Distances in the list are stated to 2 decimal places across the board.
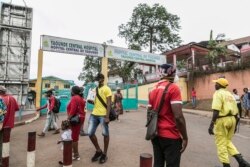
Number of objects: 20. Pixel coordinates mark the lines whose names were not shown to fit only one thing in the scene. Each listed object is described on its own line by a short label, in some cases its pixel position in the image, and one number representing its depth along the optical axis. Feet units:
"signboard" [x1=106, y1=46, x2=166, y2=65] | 59.31
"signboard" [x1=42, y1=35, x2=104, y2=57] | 49.47
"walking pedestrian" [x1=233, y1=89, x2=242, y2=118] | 36.53
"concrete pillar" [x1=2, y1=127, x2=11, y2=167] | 15.58
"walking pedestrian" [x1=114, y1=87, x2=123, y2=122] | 42.78
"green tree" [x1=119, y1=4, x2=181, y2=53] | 139.85
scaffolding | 42.60
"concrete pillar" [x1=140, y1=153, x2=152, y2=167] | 6.85
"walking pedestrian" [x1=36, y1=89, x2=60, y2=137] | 29.91
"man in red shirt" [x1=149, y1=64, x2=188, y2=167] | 10.01
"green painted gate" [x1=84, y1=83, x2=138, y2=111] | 63.26
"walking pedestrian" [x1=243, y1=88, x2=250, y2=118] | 45.83
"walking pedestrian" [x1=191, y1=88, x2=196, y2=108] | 69.31
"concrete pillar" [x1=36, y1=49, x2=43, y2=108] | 47.80
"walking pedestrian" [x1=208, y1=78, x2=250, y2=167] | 15.72
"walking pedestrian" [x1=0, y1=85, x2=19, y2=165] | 17.75
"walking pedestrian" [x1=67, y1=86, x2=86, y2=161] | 18.01
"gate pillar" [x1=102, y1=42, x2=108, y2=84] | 57.72
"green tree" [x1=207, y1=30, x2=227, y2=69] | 72.75
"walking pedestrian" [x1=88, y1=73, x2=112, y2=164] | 17.84
